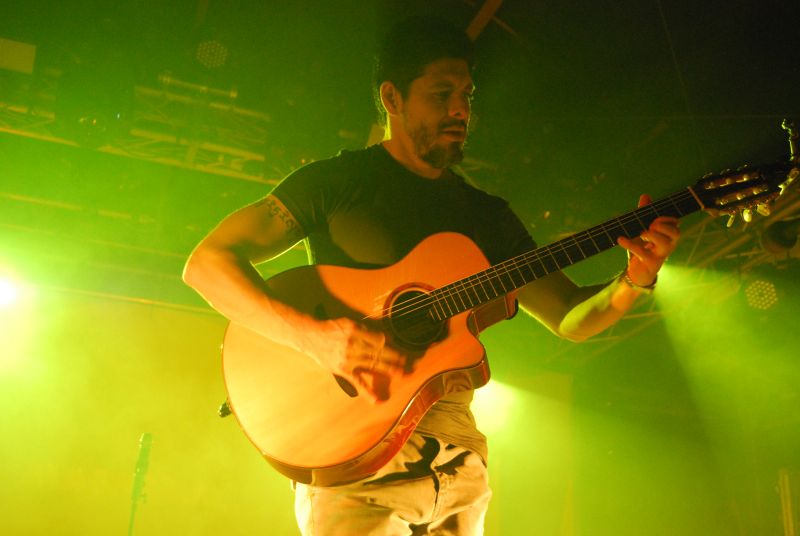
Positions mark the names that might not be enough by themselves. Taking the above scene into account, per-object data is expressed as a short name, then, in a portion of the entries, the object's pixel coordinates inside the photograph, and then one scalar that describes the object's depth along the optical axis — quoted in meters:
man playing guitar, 1.99
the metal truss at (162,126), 6.43
